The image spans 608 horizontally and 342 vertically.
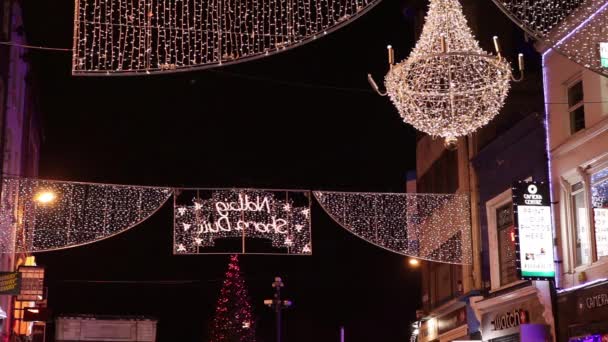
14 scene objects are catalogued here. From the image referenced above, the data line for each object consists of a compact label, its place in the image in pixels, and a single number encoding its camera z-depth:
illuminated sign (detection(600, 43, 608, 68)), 16.81
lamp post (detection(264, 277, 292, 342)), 36.72
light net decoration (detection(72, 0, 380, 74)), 11.28
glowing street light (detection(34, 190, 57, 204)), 21.38
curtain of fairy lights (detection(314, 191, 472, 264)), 22.94
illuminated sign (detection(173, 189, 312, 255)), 21.94
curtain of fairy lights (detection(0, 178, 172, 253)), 21.36
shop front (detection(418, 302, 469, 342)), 28.30
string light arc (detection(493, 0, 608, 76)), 11.26
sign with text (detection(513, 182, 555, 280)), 20.64
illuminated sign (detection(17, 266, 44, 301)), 28.67
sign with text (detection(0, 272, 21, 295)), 24.81
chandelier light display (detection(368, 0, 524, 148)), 13.07
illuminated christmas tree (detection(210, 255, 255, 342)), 57.78
